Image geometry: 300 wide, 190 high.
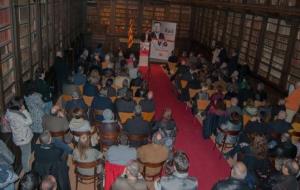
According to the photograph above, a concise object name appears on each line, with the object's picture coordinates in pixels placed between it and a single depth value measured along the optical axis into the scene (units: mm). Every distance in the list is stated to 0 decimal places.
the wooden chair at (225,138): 5963
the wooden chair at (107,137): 5188
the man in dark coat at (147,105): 6473
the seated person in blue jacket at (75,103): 6068
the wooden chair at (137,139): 5188
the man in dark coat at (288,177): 3681
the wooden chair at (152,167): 4522
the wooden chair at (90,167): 4317
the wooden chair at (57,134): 5062
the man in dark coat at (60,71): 8623
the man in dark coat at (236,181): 3480
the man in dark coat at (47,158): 4026
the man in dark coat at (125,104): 6275
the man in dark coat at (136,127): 5283
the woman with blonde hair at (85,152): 4236
